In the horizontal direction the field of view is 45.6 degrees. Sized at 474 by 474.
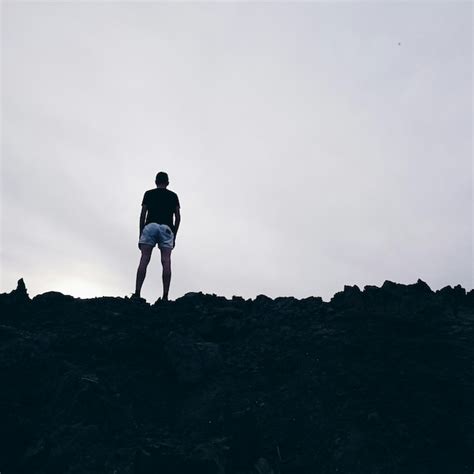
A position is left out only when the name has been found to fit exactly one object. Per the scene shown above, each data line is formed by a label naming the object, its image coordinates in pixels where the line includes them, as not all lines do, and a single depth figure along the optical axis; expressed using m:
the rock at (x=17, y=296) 9.24
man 9.97
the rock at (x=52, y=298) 9.40
